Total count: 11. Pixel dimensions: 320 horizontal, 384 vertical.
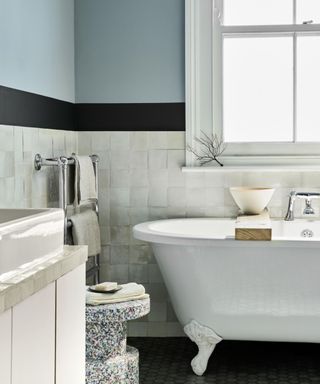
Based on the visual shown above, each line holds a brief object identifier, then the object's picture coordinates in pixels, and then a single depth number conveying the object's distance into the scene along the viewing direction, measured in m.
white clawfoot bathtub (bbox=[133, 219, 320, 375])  3.74
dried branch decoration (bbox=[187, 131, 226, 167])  4.70
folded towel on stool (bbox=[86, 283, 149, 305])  3.51
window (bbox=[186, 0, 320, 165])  4.67
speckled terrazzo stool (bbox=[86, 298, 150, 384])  3.44
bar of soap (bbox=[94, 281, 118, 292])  3.60
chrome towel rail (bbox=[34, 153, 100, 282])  3.86
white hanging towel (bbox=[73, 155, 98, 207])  4.14
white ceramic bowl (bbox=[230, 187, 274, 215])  4.46
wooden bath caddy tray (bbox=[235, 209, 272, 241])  3.72
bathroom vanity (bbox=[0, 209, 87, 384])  1.77
